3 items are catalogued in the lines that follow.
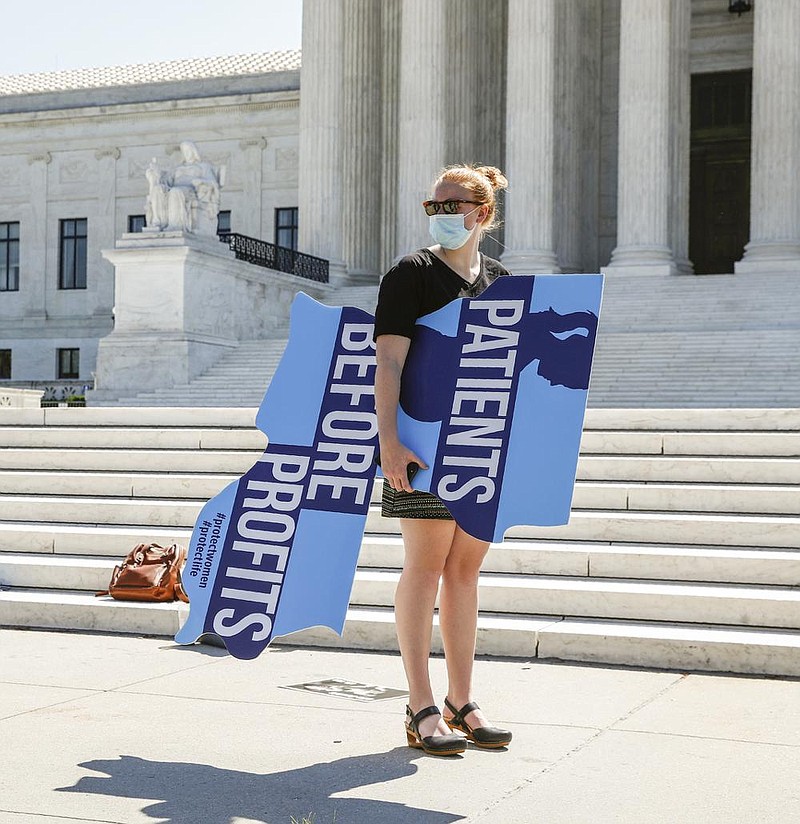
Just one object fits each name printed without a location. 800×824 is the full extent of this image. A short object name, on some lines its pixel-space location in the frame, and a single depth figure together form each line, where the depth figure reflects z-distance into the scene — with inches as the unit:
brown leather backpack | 351.6
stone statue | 945.5
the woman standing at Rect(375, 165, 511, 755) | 215.5
